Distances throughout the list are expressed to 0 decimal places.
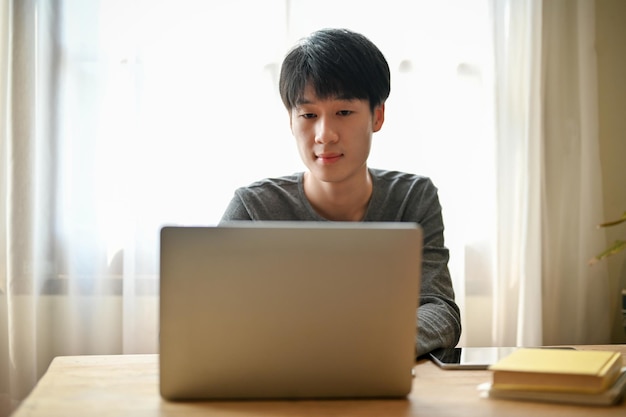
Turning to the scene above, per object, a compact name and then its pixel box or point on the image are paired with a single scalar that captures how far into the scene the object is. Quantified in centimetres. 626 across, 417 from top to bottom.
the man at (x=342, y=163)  167
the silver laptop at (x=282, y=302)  98
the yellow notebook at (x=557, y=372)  105
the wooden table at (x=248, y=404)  100
